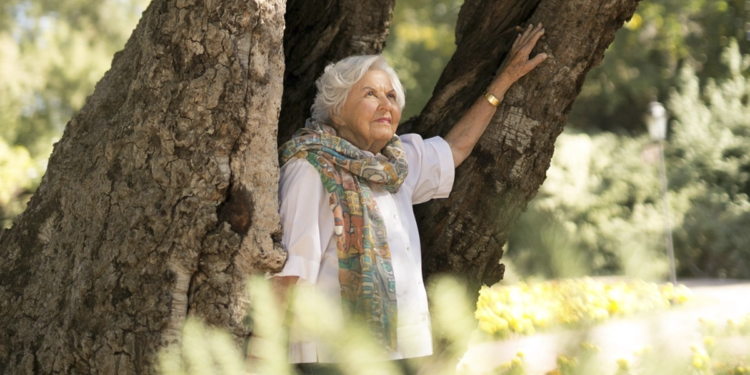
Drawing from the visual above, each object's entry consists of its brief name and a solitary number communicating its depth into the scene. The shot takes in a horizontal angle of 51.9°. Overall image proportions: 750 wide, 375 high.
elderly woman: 2.65
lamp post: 11.88
